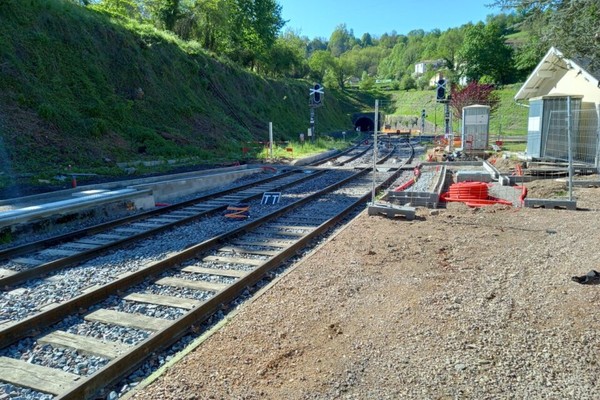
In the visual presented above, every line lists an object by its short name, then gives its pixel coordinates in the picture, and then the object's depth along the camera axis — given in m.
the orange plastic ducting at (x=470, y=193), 10.57
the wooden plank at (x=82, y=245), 7.24
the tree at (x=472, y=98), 36.41
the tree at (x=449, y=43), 126.61
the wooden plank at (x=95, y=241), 7.46
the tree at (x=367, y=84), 106.06
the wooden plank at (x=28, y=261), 6.43
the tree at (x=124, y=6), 33.34
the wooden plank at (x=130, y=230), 8.36
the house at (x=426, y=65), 127.69
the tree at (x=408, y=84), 105.44
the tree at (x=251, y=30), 51.19
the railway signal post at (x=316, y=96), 25.18
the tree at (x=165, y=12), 36.12
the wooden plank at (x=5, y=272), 5.93
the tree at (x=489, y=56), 78.56
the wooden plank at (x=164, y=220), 9.17
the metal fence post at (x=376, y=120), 8.44
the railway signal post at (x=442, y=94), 23.81
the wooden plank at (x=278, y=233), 8.08
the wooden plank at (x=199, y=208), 10.49
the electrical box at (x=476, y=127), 22.52
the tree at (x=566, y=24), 13.02
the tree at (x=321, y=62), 97.88
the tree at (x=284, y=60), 62.29
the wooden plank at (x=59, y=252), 6.84
